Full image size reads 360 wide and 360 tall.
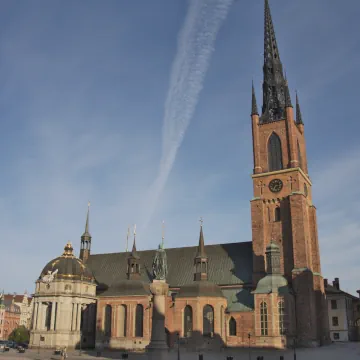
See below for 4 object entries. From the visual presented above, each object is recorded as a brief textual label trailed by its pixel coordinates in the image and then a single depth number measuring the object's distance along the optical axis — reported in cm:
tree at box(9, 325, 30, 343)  10862
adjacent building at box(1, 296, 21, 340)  13375
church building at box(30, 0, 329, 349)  5969
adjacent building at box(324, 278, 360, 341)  8675
